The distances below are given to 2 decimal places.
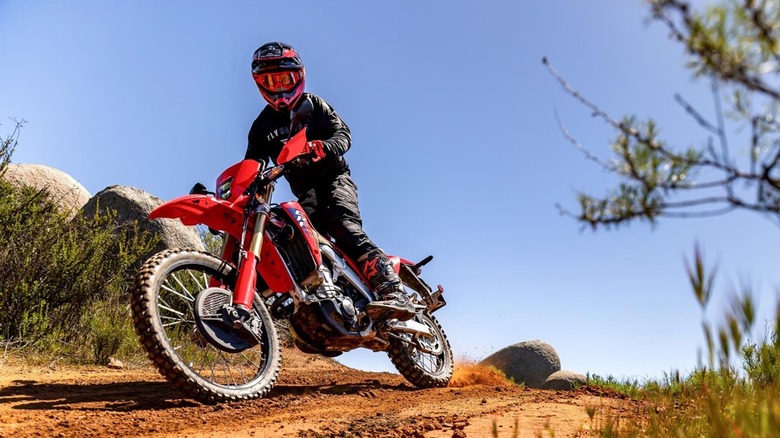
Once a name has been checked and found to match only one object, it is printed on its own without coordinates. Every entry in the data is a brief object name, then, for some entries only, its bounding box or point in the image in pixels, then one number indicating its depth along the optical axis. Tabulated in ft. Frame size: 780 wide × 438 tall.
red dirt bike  15.87
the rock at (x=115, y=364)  25.55
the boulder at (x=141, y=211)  46.34
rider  20.68
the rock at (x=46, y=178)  57.15
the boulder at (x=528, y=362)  44.96
